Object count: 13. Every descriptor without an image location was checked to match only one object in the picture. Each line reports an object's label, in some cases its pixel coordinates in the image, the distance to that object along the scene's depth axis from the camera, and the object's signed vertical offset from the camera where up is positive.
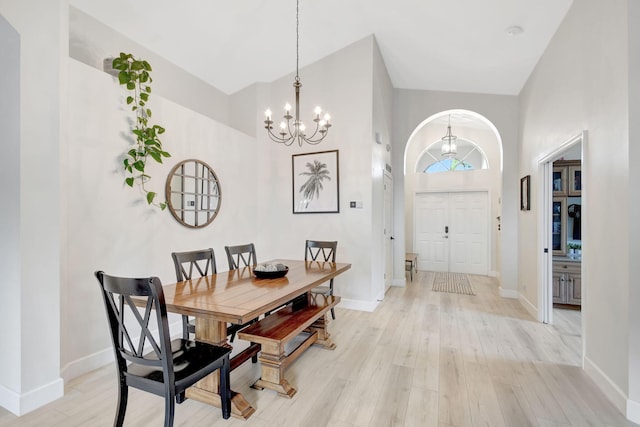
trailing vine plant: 2.62 +0.77
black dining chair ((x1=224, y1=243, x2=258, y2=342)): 2.60 -0.42
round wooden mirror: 3.22 +0.23
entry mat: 5.27 -1.29
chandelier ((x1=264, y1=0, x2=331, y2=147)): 3.85 +1.20
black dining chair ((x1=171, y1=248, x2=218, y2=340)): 2.42 -0.39
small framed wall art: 4.11 +0.30
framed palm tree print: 4.29 +0.45
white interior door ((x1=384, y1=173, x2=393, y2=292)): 4.92 -0.28
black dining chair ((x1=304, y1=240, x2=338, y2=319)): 3.38 -0.38
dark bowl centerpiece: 2.51 -0.47
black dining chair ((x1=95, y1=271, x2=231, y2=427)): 1.44 -0.79
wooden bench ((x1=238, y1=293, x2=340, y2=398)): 2.14 -0.87
